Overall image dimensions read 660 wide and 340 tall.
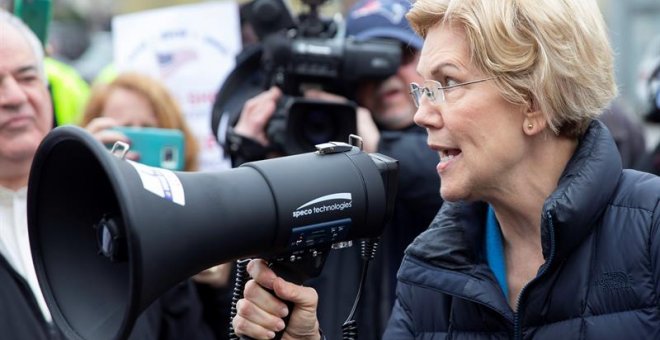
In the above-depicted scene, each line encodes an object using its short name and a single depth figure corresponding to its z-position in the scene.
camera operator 3.38
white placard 4.67
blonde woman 2.18
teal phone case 3.68
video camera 3.41
